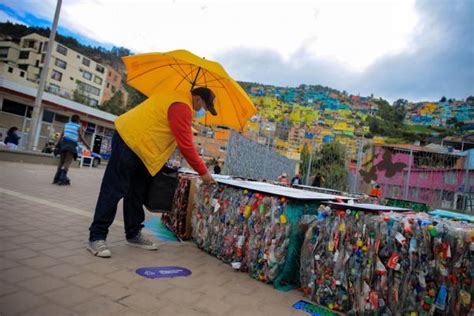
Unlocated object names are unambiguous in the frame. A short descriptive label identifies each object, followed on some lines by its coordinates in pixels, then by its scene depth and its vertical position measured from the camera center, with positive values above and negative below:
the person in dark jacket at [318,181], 11.04 +0.25
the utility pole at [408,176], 8.80 +0.70
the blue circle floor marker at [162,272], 2.49 -0.90
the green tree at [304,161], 12.01 +0.94
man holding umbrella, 2.87 +0.17
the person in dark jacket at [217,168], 11.89 +0.20
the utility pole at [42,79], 11.93 +2.80
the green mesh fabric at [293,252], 2.67 -0.60
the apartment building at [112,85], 73.00 +18.10
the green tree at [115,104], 56.67 +11.07
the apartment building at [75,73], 53.34 +15.27
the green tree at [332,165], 11.20 +0.89
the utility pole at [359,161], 10.17 +1.09
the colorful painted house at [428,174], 8.48 +0.82
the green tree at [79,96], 43.77 +8.23
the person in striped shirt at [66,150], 7.01 +0.00
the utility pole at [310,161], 10.84 +0.90
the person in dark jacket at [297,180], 11.85 +0.17
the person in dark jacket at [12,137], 14.18 +0.23
